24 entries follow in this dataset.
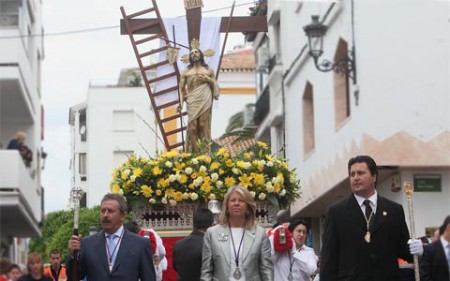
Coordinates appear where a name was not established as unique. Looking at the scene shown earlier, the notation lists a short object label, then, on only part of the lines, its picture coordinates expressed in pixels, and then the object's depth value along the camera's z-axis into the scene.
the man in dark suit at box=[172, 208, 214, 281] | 10.69
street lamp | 21.20
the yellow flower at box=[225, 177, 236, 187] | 14.05
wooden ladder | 20.38
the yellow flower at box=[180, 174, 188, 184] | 14.12
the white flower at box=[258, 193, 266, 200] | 14.04
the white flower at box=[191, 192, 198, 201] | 14.00
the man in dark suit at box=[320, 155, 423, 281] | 9.00
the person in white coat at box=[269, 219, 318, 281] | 11.17
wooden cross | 20.23
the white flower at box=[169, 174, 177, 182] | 14.08
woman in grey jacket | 9.49
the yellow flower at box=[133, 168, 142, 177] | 14.09
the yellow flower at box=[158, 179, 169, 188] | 14.11
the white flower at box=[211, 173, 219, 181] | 14.02
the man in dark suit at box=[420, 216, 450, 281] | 9.12
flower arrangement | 14.08
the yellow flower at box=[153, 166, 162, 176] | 14.10
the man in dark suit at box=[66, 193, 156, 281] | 9.16
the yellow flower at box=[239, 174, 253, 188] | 14.08
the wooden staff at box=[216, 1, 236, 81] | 20.24
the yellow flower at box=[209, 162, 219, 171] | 14.16
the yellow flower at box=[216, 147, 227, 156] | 14.33
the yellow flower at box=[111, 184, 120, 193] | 14.05
